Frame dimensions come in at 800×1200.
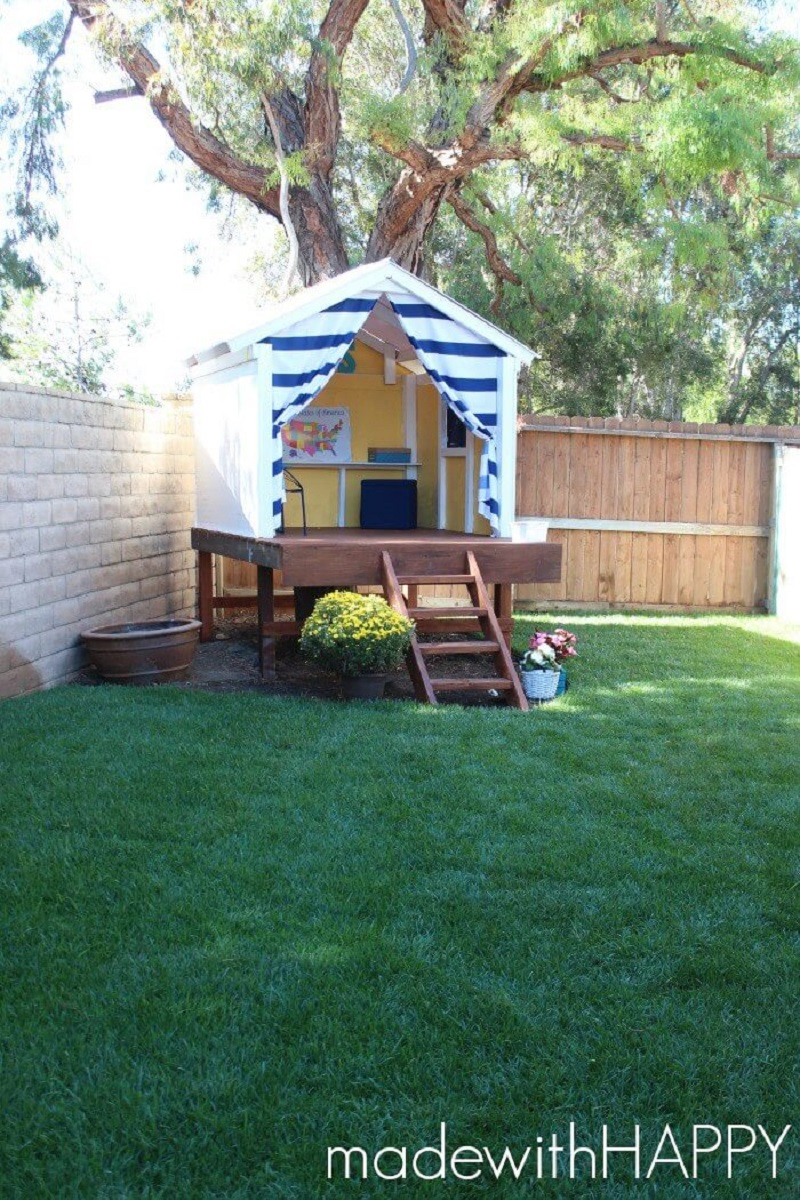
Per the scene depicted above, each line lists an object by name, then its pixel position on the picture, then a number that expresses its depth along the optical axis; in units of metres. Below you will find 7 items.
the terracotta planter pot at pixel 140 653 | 6.95
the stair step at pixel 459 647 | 6.92
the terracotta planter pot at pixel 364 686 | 6.74
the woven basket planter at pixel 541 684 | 6.86
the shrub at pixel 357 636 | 6.57
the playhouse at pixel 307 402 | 7.46
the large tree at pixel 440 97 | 9.66
